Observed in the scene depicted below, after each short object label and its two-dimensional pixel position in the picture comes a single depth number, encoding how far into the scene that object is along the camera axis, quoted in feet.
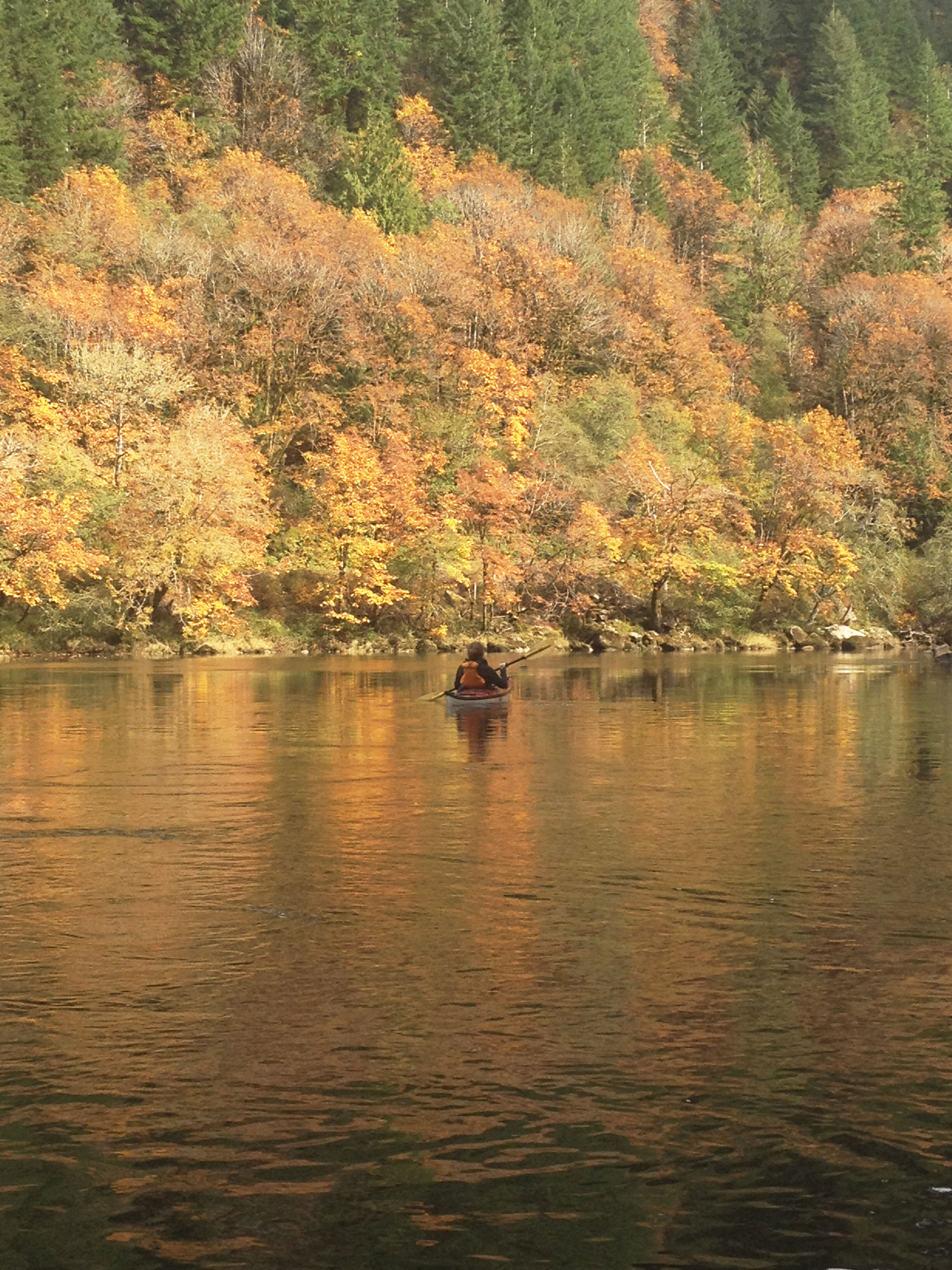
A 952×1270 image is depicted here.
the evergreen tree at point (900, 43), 422.41
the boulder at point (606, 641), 214.48
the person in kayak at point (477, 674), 107.34
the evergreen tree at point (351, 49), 324.19
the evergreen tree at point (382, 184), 272.51
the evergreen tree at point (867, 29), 424.46
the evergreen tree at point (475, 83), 324.19
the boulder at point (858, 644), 225.97
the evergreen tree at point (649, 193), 340.39
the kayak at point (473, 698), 107.14
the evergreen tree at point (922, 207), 333.62
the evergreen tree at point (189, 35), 304.50
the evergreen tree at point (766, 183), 357.61
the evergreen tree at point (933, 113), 382.63
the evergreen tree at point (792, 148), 386.93
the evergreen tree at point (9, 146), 242.58
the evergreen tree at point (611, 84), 350.84
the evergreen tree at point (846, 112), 377.50
